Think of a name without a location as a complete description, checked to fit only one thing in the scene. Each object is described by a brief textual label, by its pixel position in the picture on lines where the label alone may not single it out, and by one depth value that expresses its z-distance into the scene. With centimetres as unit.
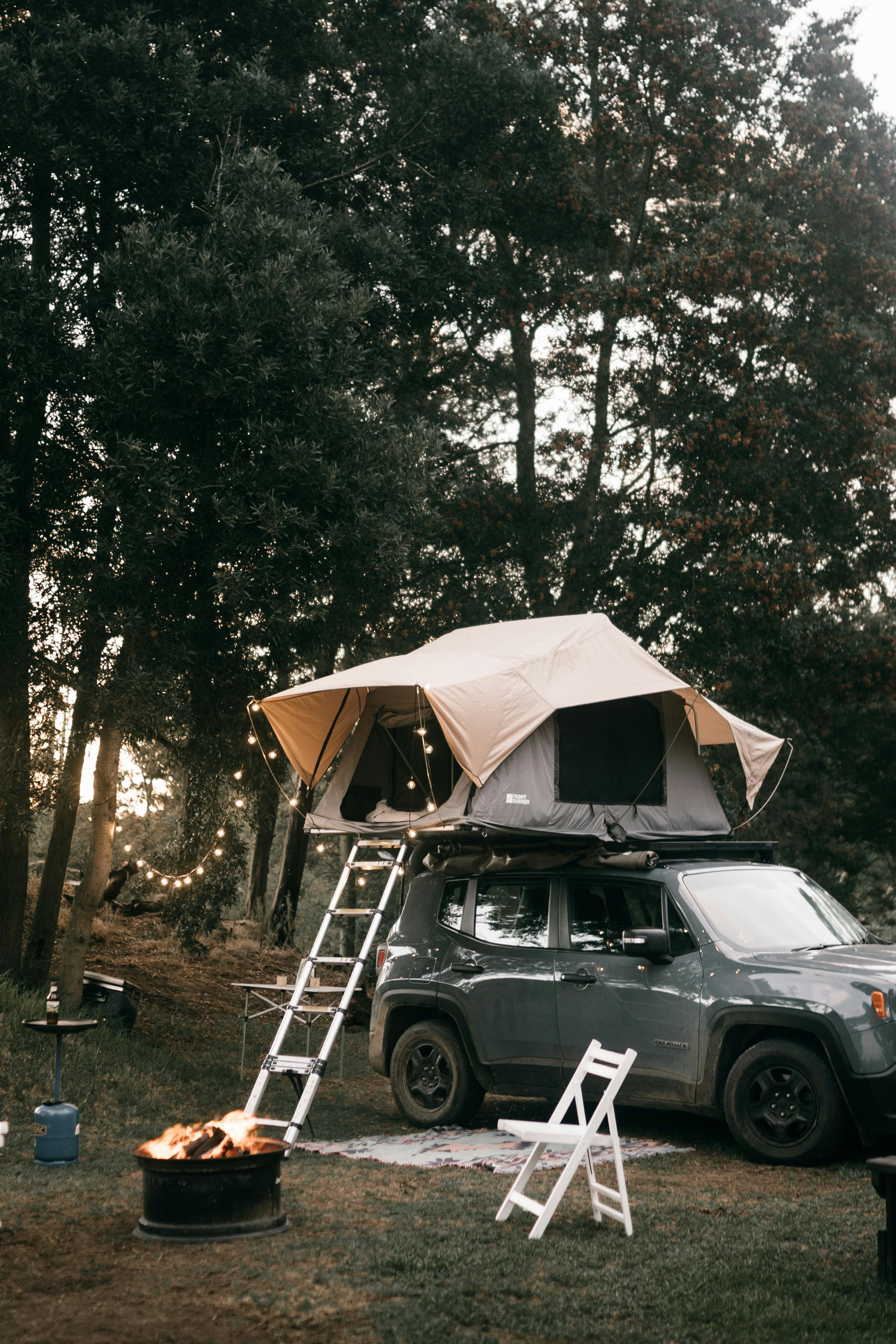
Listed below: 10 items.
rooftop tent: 993
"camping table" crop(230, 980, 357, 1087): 1041
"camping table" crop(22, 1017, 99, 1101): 802
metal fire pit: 609
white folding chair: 620
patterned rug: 817
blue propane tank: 804
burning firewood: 623
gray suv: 780
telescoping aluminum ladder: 899
